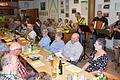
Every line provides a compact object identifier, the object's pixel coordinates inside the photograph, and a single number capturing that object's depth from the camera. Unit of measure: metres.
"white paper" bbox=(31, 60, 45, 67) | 1.91
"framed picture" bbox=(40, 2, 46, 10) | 6.84
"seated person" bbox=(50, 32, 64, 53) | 2.71
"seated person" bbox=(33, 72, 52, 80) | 1.10
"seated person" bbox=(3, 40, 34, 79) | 1.59
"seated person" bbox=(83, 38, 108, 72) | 1.91
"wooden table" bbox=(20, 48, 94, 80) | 1.60
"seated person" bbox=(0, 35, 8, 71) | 2.22
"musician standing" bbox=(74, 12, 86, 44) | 4.38
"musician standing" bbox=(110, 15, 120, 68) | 3.55
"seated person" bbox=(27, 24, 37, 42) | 3.40
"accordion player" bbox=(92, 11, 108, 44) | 3.84
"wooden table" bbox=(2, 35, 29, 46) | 3.07
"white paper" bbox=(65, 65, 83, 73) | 1.71
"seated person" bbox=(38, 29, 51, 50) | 2.97
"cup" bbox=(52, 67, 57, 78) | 1.61
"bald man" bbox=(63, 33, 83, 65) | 2.38
